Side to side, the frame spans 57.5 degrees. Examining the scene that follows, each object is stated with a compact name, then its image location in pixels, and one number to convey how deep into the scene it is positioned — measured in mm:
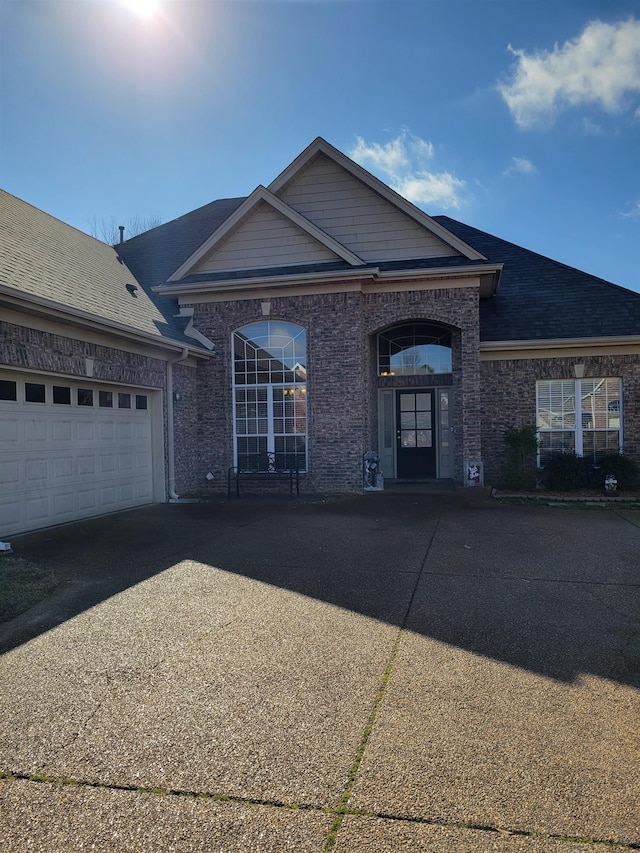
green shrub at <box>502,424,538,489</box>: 12719
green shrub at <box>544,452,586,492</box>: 12516
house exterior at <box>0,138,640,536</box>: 12523
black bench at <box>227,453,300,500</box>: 13008
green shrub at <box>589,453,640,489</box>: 12297
